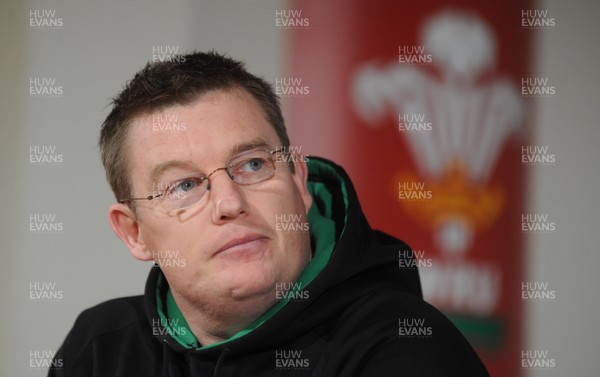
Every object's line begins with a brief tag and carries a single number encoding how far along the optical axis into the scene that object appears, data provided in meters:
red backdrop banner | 5.66
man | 5.23
